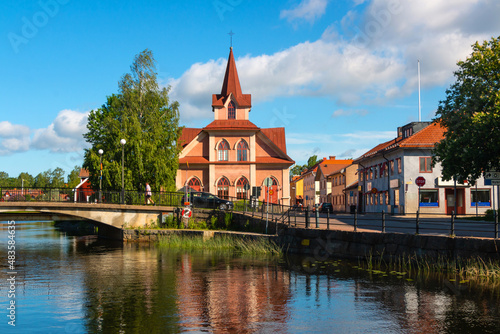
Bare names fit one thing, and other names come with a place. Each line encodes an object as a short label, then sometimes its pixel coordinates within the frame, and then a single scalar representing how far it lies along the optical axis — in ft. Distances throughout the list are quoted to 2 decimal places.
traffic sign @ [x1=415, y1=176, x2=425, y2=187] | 112.35
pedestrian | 121.76
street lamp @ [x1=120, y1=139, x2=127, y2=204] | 118.00
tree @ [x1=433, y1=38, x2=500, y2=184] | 88.39
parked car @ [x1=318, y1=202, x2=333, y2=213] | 203.17
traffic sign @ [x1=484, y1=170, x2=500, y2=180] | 67.15
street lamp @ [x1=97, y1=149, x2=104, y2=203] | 115.10
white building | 155.74
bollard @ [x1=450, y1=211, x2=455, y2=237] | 56.11
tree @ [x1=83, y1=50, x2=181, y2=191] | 140.46
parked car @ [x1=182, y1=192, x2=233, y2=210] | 129.60
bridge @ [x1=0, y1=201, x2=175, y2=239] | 107.55
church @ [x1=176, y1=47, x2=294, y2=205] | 185.37
